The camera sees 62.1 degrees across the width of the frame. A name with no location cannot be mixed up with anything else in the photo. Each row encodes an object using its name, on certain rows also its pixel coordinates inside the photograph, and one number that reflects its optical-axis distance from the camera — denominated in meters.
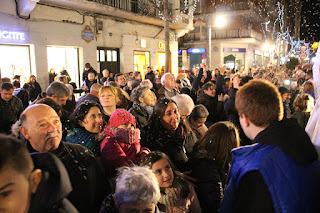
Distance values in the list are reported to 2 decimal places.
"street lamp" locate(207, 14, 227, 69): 19.31
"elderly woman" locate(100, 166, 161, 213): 1.92
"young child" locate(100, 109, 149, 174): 2.79
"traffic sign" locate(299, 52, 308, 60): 15.94
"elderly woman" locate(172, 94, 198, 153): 3.86
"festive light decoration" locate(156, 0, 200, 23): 21.17
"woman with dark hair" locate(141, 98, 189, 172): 3.26
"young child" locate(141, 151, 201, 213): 2.46
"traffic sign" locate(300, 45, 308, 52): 16.31
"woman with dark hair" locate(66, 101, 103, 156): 3.02
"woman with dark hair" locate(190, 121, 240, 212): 2.62
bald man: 2.21
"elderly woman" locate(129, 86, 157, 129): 4.54
